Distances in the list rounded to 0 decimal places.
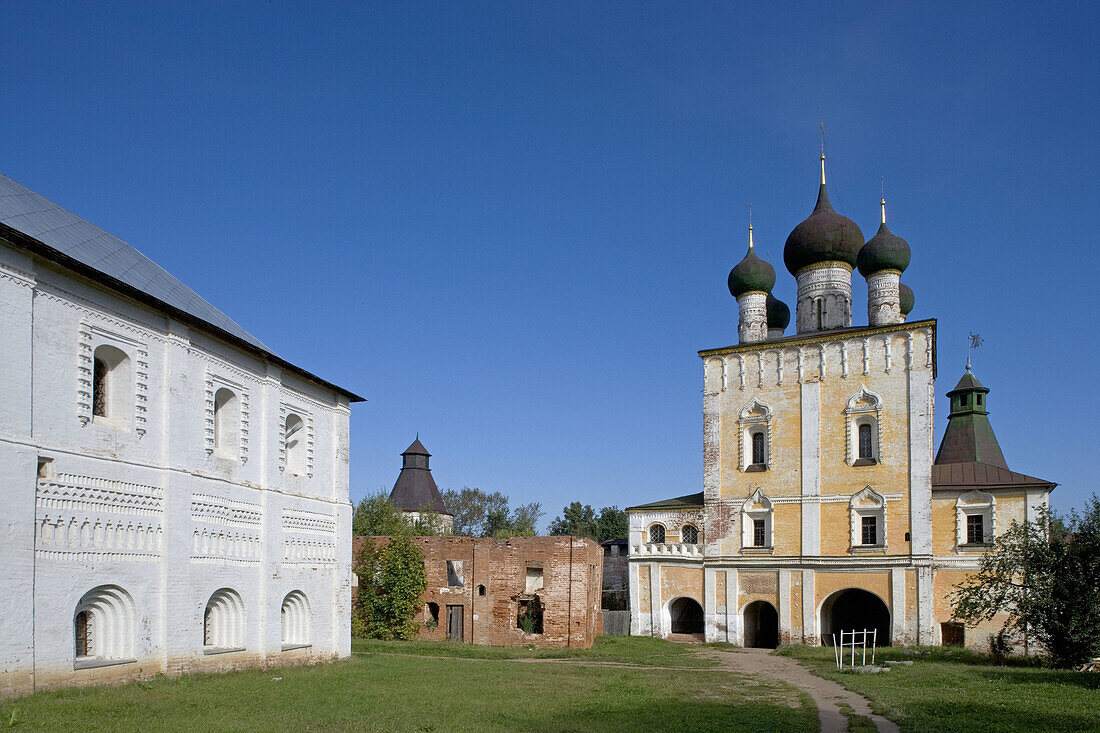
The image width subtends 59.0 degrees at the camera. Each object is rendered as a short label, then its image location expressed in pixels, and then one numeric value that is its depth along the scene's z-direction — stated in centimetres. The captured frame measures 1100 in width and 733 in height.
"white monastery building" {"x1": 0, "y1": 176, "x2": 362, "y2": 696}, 1239
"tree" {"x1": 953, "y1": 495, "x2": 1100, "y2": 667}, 2097
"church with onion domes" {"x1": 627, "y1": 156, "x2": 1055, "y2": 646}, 2858
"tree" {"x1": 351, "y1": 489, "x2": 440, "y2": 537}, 3606
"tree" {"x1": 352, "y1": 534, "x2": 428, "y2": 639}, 2678
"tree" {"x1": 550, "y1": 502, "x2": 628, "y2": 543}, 7550
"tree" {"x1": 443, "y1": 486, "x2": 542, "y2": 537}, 6764
